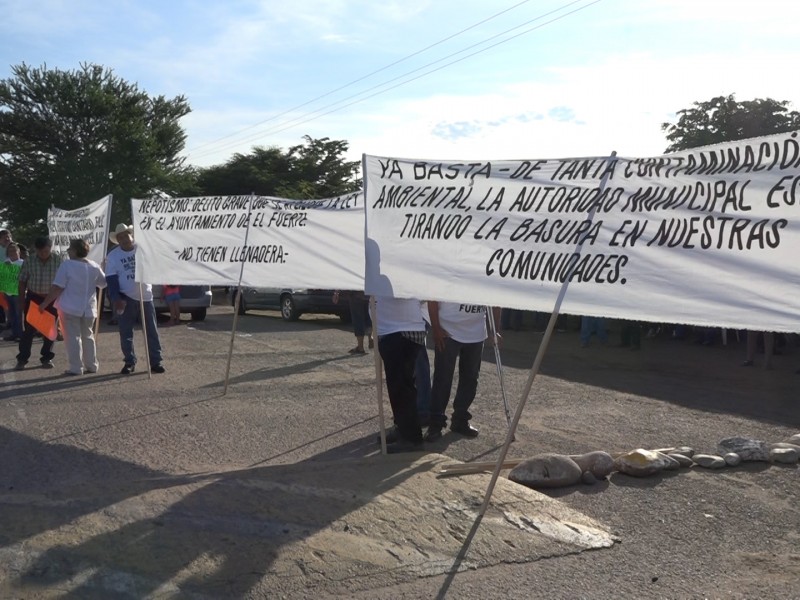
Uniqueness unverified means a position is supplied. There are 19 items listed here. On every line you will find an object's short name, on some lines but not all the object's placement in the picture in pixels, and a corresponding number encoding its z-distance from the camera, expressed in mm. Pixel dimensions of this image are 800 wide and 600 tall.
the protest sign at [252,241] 9281
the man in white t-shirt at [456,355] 8156
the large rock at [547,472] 6629
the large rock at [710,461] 7250
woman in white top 11469
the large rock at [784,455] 7418
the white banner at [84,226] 12953
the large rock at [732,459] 7309
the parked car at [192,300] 21672
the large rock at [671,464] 7113
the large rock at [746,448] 7461
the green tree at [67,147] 39594
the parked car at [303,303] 23016
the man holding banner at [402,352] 7332
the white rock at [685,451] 7472
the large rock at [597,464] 6875
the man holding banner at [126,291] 11719
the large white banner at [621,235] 5117
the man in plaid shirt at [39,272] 13312
